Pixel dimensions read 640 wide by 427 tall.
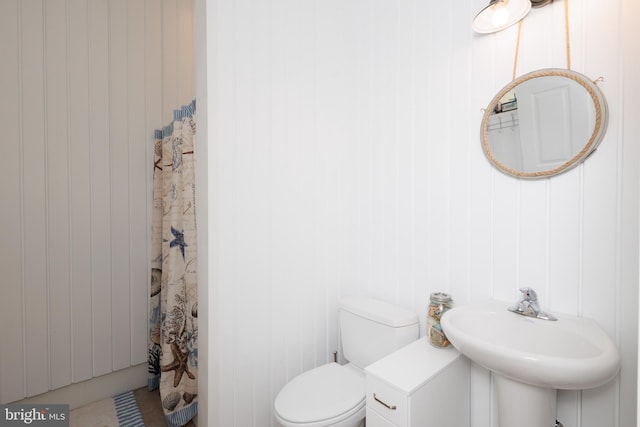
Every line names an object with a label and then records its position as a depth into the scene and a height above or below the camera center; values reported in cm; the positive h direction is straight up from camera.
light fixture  120 +81
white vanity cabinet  106 -68
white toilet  126 -85
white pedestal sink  81 -45
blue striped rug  188 -134
